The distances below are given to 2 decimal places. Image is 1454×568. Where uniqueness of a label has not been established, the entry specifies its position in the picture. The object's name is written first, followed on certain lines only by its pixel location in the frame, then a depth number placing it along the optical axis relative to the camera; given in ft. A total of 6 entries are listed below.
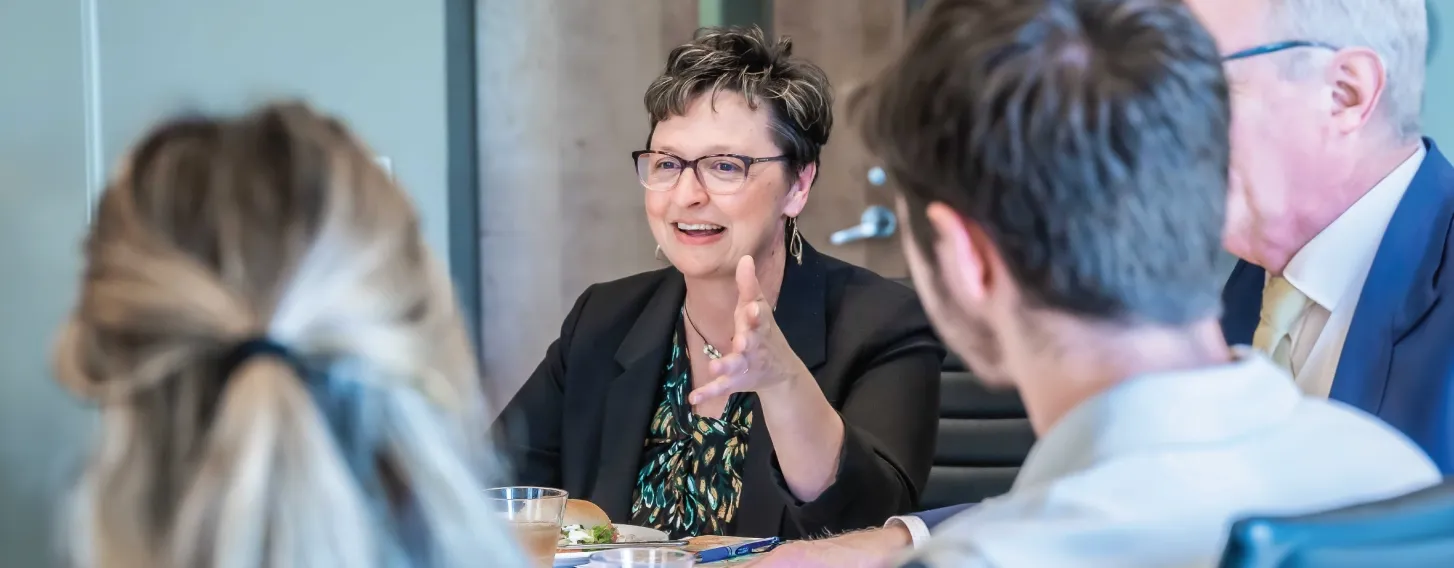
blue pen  11.27
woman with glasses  12.16
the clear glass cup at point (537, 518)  10.98
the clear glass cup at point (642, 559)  10.73
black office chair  12.98
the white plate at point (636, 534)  11.47
